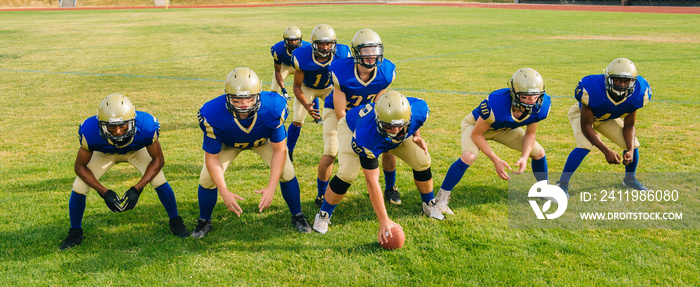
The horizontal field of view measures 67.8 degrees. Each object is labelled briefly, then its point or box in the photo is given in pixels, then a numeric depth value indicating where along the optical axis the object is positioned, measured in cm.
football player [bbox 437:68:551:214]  546
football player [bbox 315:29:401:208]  592
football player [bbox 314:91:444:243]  468
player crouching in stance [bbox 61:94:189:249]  494
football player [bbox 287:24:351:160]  720
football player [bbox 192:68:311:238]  500
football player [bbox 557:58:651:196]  588
